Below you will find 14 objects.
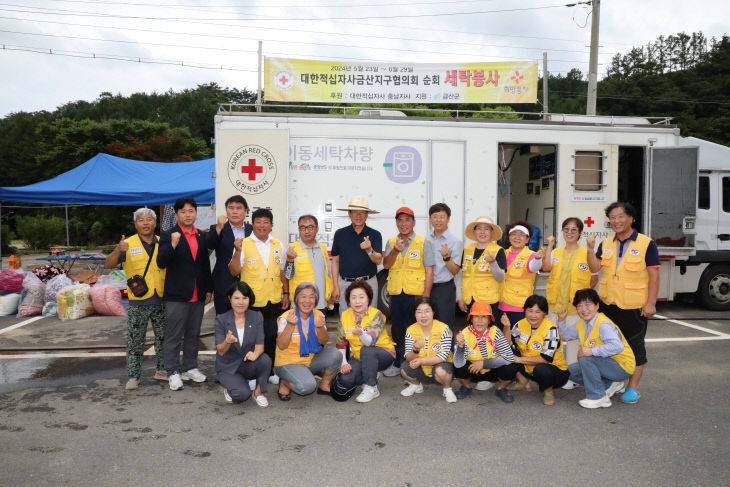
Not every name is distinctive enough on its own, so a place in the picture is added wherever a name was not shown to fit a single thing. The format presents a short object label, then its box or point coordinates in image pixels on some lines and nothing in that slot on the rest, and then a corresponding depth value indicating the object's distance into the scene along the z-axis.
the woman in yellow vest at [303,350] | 4.20
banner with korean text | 8.77
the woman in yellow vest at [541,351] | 4.12
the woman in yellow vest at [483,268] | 4.50
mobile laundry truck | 6.52
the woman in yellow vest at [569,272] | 4.53
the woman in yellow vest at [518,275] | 4.48
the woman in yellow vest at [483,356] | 4.17
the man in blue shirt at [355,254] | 4.79
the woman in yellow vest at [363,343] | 4.25
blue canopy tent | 10.22
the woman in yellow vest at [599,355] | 4.02
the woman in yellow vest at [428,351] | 4.16
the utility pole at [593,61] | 12.83
